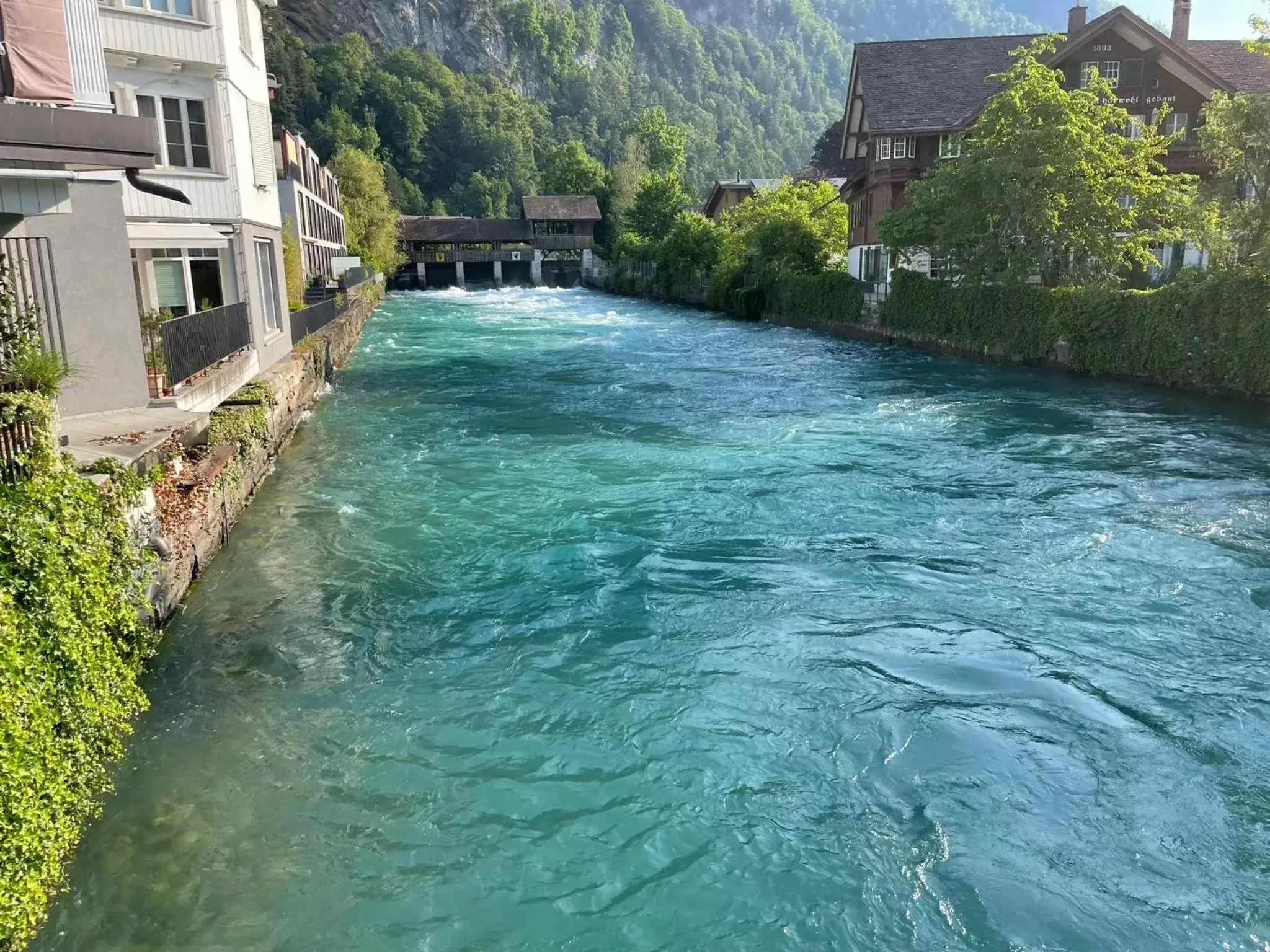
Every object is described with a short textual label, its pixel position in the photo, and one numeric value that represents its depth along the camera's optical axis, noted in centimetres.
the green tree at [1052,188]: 2664
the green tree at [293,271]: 3102
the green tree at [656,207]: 8000
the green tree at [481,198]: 13075
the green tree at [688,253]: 6025
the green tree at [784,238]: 4628
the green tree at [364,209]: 7456
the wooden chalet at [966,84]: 3778
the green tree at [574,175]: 10462
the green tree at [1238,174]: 2169
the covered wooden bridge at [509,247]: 9081
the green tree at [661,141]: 12731
